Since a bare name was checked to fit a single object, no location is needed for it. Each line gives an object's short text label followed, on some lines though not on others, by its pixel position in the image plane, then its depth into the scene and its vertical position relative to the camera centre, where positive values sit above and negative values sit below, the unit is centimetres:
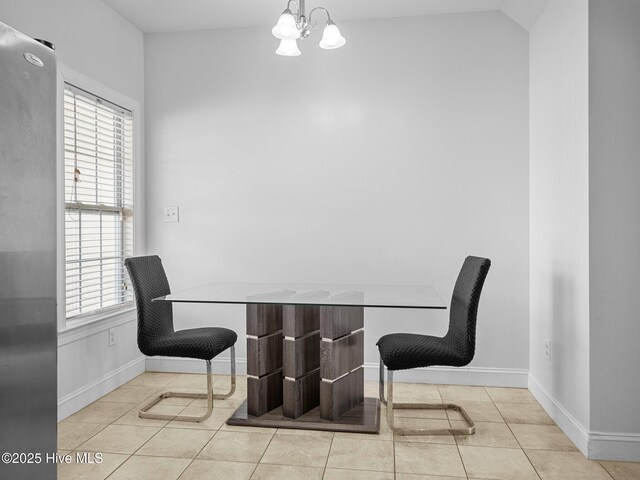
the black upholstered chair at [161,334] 283 -57
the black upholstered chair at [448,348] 258 -57
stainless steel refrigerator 147 -4
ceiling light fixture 244 +107
